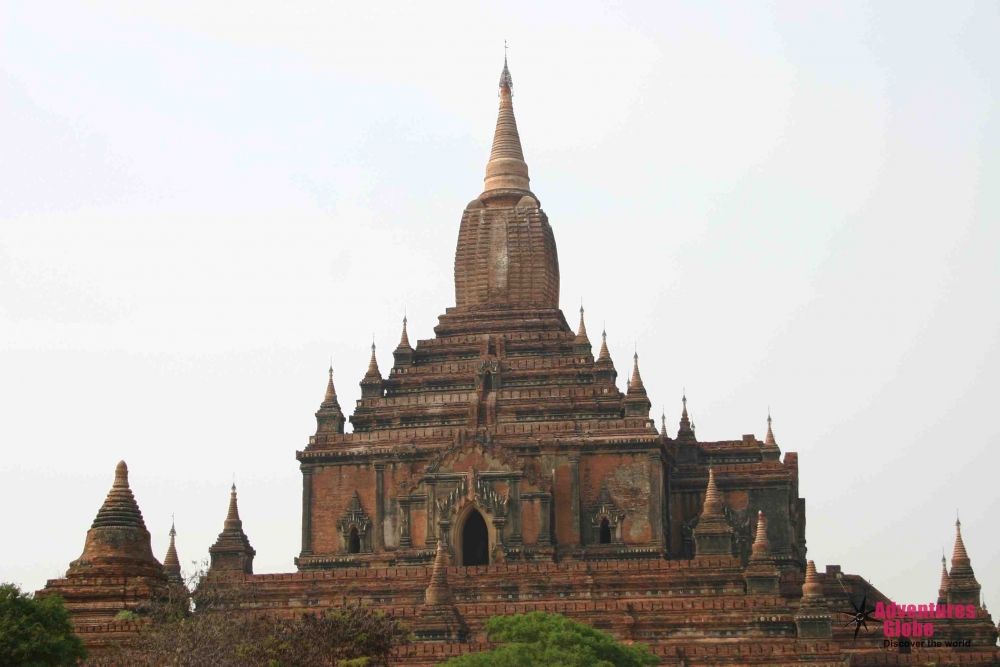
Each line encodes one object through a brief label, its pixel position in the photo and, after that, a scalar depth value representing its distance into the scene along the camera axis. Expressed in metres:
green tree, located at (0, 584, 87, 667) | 40.69
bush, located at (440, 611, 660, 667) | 43.69
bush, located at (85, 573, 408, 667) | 40.16
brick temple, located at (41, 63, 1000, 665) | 50.78
